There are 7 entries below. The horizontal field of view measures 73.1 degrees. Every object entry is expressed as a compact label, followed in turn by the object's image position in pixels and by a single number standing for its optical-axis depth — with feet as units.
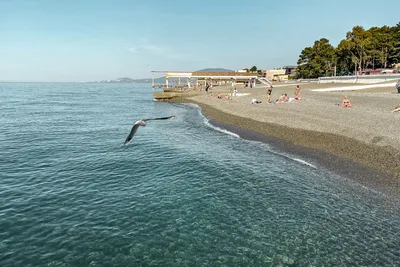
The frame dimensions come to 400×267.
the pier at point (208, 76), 248.03
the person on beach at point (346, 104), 90.11
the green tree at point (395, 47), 222.07
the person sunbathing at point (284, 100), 115.34
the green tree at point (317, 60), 266.36
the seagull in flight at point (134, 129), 37.43
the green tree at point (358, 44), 218.79
